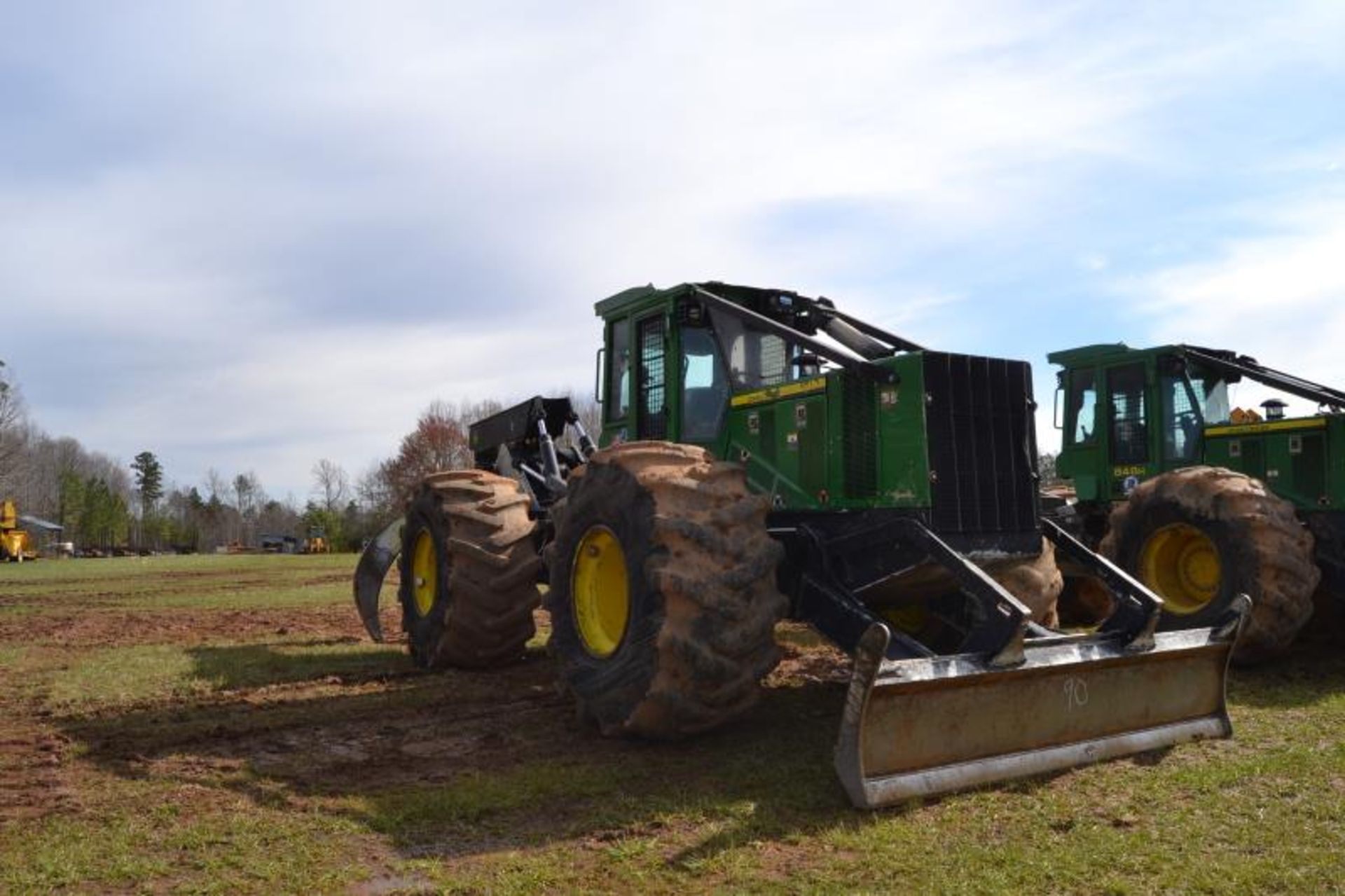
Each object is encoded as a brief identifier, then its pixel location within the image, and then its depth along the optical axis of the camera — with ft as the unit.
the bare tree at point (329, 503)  299.99
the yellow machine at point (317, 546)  229.45
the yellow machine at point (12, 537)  155.63
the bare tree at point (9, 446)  205.77
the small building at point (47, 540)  230.48
